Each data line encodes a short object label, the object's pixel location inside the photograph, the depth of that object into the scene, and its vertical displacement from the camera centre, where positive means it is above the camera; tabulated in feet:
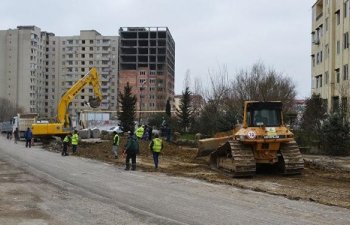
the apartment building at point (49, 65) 479.00 +55.24
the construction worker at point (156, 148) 73.61 -4.11
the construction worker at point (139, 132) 118.21 -2.83
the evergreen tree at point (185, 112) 179.65 +3.09
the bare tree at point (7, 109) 427.33 +8.91
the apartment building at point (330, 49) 152.46 +25.12
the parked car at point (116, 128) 178.09 -3.43
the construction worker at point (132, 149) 72.02 -4.20
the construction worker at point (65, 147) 102.99 -5.66
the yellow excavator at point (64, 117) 135.23 +0.75
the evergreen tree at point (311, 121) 104.99 -0.04
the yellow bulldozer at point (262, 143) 60.39 -2.80
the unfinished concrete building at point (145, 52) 482.69 +67.11
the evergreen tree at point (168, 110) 197.98 +4.24
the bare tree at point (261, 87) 157.69 +11.53
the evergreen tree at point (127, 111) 176.24 +3.28
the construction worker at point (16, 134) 167.89 -4.97
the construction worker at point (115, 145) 92.56 -4.70
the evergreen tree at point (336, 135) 96.99 -2.69
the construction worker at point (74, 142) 107.86 -4.83
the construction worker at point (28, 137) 133.80 -4.75
